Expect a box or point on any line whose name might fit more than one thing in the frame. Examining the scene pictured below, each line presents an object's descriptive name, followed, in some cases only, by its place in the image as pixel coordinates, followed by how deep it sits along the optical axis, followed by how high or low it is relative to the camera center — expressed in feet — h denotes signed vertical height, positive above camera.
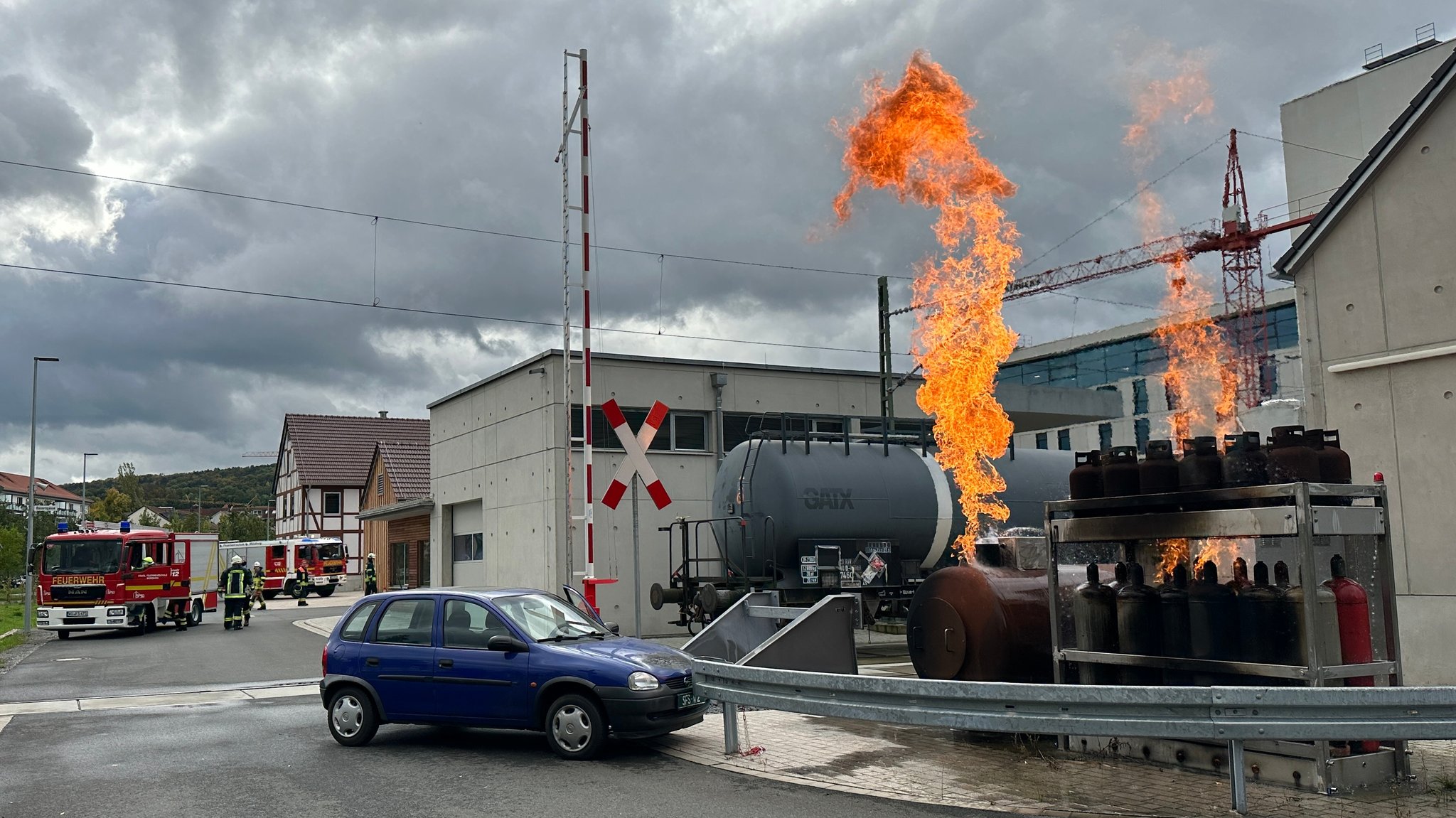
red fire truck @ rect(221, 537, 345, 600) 157.17 -3.93
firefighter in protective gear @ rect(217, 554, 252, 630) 92.58 -5.25
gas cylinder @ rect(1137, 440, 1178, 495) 27.96 +0.87
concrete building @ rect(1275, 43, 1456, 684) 36.55 +5.61
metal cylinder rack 24.81 -1.84
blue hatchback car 30.14 -4.17
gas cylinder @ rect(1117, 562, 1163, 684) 28.43 -2.95
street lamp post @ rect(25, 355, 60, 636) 83.41 -1.52
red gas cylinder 25.45 -2.86
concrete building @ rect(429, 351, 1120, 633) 75.41 +6.00
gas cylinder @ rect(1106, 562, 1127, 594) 29.63 -1.87
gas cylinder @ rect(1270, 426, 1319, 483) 26.23 +0.94
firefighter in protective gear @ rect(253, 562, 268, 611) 118.52 -5.73
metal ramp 32.73 -3.89
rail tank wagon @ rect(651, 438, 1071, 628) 52.70 -0.47
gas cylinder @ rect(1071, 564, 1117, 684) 29.58 -3.10
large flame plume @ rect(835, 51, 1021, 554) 39.45 +10.29
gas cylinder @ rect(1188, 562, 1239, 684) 27.12 -2.95
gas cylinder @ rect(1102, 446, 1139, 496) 29.09 +0.86
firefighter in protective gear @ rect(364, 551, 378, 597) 108.78 -4.90
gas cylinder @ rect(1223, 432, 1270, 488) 26.81 +0.96
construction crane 158.10 +39.63
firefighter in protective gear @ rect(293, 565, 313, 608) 158.10 -7.37
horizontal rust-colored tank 31.99 -3.40
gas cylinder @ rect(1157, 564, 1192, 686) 27.91 -2.99
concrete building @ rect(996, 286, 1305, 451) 185.98 +24.53
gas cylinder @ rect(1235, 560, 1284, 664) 26.09 -2.75
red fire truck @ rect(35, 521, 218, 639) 84.28 -3.18
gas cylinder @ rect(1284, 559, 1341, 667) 25.07 -2.91
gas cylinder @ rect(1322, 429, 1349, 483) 26.55 +0.85
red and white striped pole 51.65 +10.73
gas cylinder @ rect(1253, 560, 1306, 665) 25.70 -3.19
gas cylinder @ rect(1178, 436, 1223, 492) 27.25 +0.90
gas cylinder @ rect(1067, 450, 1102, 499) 30.14 +0.77
